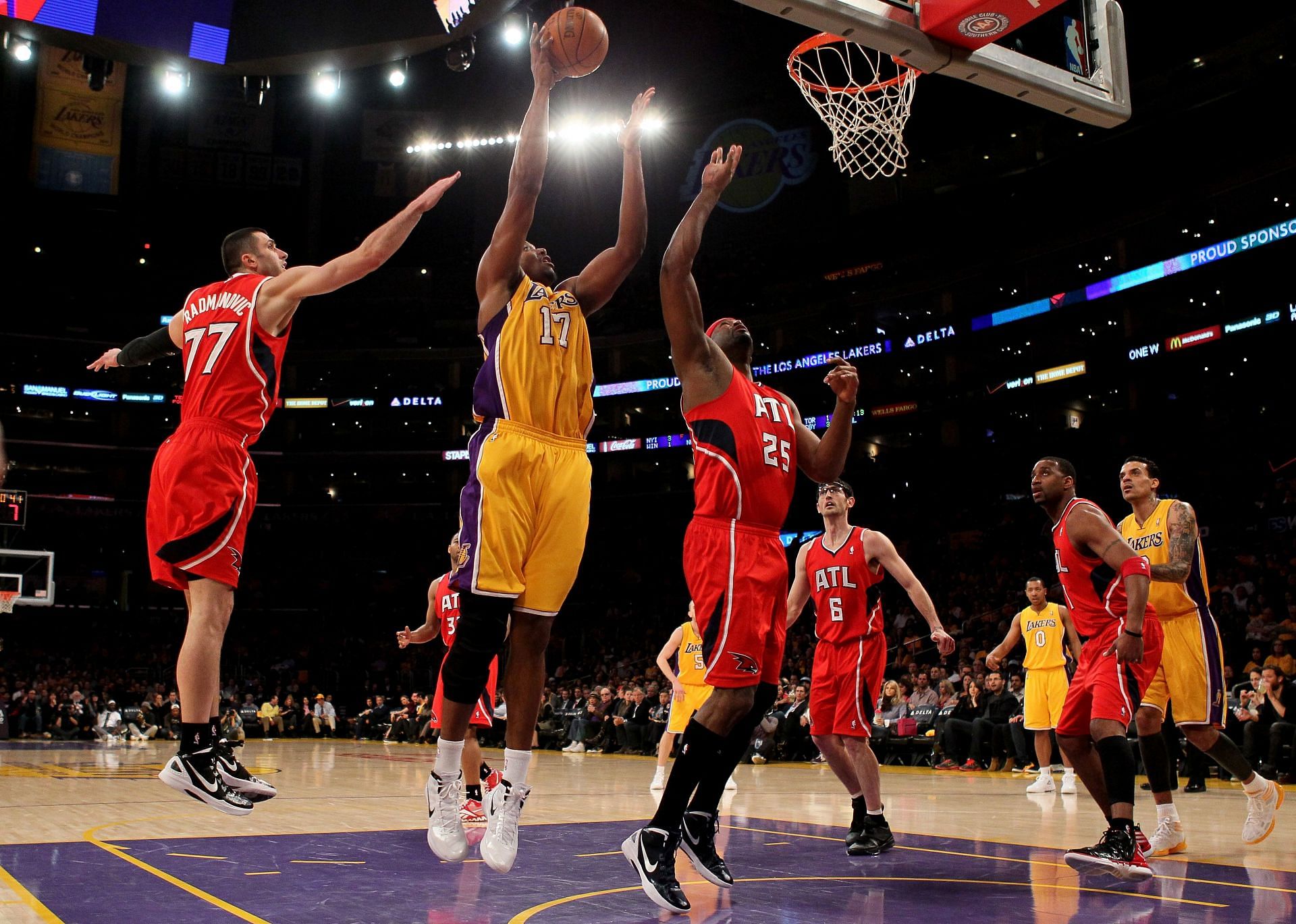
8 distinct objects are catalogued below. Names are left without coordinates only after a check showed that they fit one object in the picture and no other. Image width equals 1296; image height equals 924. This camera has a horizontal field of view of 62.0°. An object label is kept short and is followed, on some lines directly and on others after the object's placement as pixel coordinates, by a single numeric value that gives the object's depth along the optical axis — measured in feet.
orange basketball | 15.46
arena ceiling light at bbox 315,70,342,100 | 76.54
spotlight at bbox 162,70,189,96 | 81.30
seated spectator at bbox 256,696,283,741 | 87.25
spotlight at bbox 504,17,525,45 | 76.38
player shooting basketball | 13.52
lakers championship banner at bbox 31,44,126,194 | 93.66
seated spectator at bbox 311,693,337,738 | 88.84
